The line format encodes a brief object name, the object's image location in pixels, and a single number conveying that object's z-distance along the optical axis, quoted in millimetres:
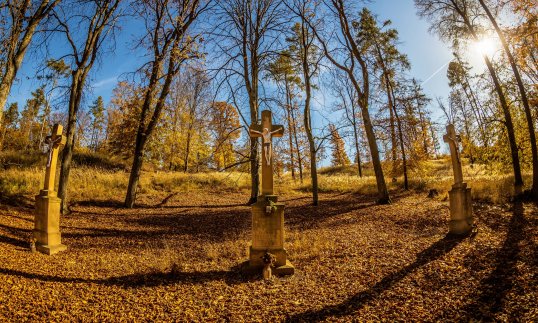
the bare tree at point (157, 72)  11266
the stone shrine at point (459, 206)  6586
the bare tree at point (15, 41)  6594
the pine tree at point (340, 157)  45031
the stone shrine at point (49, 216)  6223
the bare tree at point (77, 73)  9727
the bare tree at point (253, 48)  12797
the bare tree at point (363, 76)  12039
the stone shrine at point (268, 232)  5234
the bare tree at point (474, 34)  10923
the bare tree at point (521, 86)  9719
